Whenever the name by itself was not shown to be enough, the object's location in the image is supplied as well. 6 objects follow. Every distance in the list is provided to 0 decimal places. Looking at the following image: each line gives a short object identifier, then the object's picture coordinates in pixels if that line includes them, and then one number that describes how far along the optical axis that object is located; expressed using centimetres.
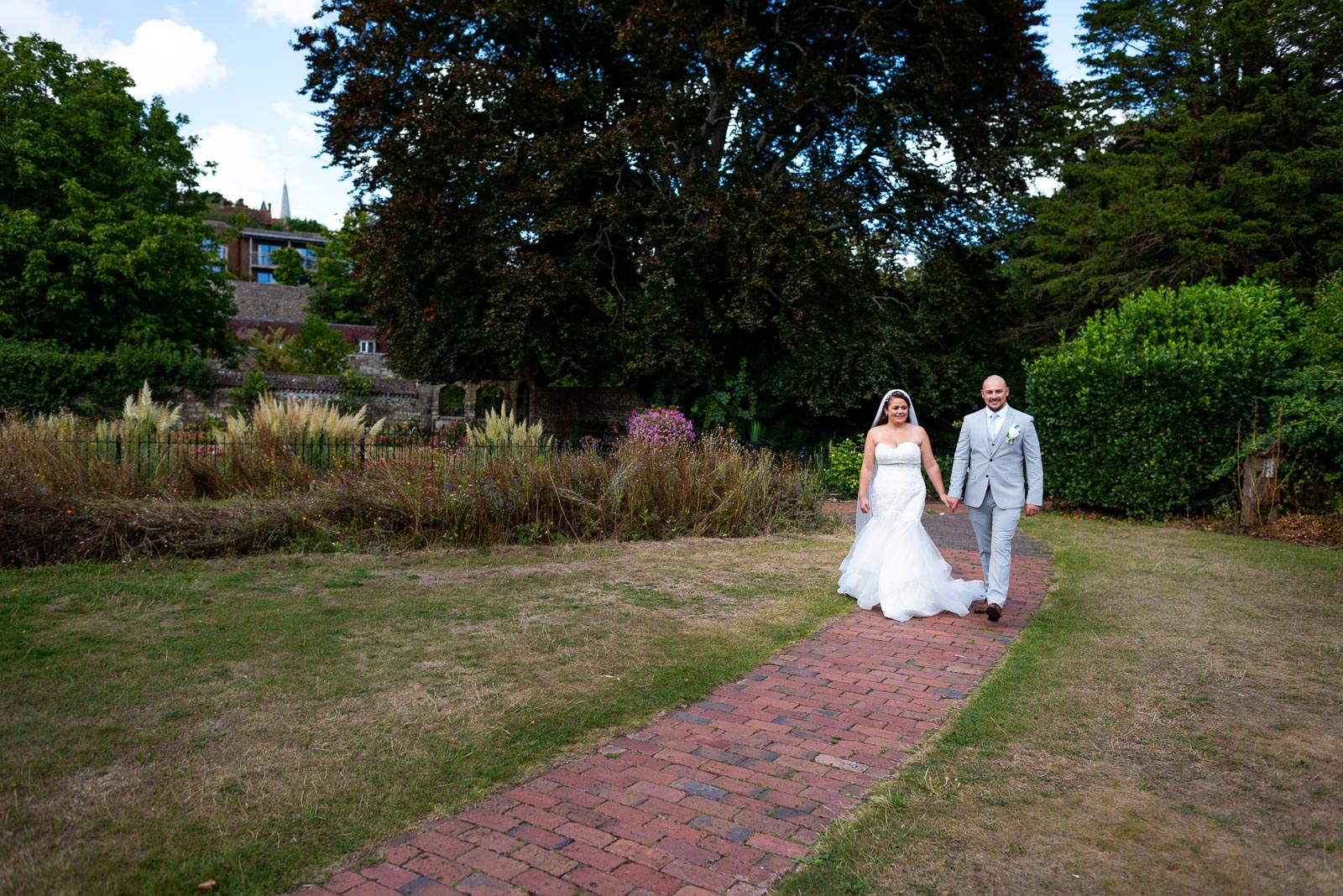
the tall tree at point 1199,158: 1565
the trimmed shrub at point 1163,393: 1248
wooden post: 1199
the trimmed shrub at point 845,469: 1711
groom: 684
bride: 719
